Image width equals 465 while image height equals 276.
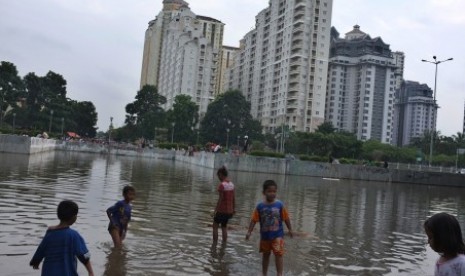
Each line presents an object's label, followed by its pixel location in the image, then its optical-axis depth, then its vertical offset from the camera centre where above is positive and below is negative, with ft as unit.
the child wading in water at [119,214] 23.82 -3.36
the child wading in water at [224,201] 28.32 -2.75
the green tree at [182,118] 302.66 +21.20
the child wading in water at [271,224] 21.34 -2.95
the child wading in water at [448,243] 10.07 -1.50
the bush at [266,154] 133.08 +1.12
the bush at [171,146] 222.48 +2.23
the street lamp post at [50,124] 256.93 +9.21
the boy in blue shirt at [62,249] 13.14 -2.94
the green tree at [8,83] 200.95 +23.45
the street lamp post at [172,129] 293.23 +13.53
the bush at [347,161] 150.81 +0.84
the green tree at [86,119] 355.36 +19.21
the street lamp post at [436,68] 154.92 +33.04
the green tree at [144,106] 344.90 +30.92
